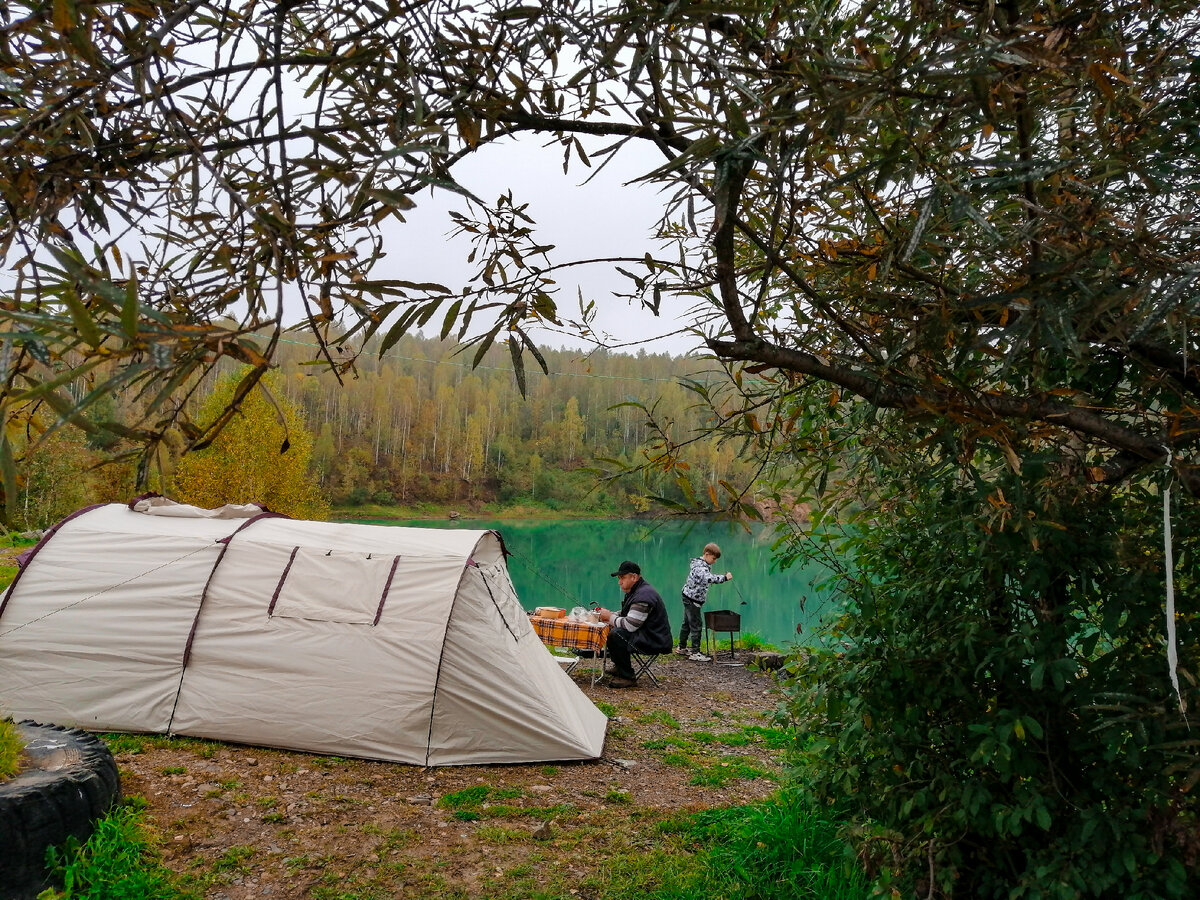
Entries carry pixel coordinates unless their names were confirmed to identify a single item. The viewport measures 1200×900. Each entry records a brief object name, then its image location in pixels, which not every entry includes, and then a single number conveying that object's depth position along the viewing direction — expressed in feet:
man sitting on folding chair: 25.72
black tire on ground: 9.71
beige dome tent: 17.01
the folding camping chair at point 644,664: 27.04
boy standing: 32.83
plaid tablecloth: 26.43
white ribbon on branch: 3.29
